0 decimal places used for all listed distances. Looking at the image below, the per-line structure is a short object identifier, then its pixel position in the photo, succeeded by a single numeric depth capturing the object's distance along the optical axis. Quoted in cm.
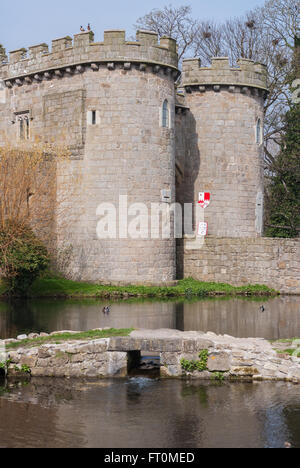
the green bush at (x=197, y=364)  1212
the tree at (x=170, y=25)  4291
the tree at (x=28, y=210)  2270
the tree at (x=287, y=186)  3469
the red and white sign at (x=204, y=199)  2967
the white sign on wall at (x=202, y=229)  2879
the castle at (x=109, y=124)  2489
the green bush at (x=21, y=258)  2255
